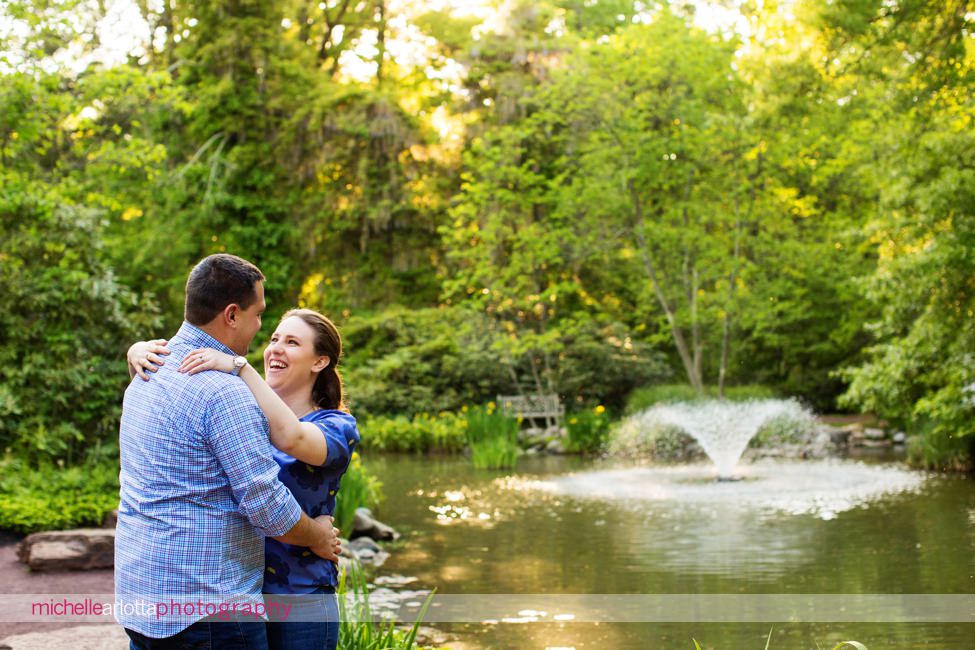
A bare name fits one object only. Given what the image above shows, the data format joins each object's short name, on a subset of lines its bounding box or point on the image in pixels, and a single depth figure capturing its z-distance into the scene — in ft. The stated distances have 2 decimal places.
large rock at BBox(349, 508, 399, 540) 29.43
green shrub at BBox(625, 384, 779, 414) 62.34
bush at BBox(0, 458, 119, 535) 25.79
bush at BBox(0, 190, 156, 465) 31.01
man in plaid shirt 7.24
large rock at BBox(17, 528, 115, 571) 22.18
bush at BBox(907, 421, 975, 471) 40.78
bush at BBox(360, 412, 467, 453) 60.23
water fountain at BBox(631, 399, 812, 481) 48.47
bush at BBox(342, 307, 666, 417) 67.72
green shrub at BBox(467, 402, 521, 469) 49.01
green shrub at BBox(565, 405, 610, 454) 57.88
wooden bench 66.44
